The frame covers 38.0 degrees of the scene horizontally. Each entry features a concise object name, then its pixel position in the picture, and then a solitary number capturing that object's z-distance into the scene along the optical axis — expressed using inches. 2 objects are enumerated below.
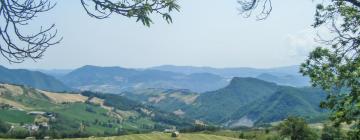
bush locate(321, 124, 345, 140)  4752.0
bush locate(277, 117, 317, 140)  4635.8
